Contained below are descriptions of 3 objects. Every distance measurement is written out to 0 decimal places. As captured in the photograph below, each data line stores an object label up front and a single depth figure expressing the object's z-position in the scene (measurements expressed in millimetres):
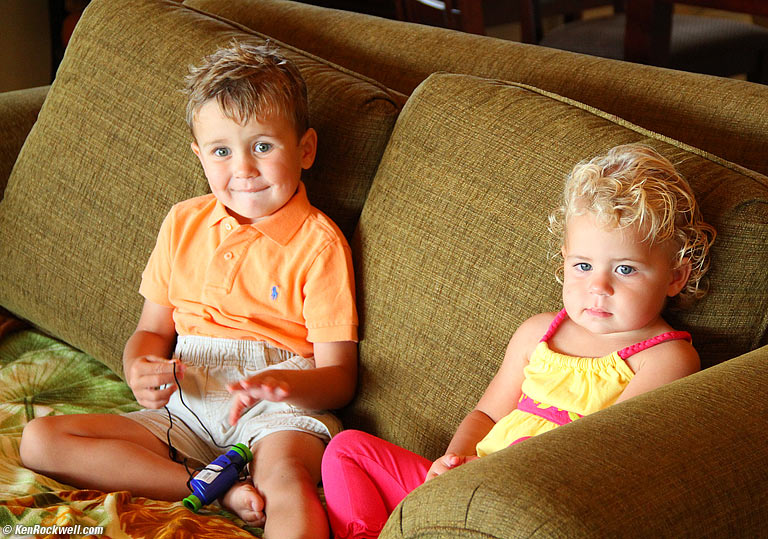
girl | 1173
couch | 881
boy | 1468
